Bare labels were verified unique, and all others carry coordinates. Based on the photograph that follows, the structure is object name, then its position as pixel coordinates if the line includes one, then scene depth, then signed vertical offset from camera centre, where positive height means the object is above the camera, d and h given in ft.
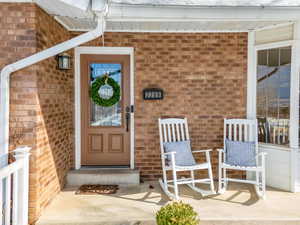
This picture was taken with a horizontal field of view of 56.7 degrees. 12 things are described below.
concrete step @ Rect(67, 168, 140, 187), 14.53 -3.87
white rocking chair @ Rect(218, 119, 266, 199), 13.23 -1.88
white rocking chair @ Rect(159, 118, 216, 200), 13.20 -2.46
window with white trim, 14.01 +0.57
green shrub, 8.04 -3.27
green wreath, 15.34 +0.72
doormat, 13.47 -4.24
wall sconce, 13.19 +2.04
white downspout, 10.11 +1.26
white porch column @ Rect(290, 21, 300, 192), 13.46 -0.72
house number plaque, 15.11 +0.61
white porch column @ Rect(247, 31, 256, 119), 15.05 +1.47
